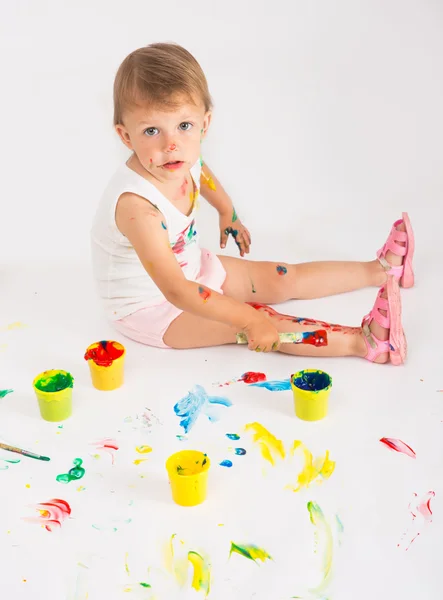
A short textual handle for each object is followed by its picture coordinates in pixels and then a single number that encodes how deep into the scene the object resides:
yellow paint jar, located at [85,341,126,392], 2.24
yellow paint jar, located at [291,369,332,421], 2.09
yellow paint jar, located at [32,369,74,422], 2.11
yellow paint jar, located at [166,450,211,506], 1.84
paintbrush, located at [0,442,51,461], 2.02
